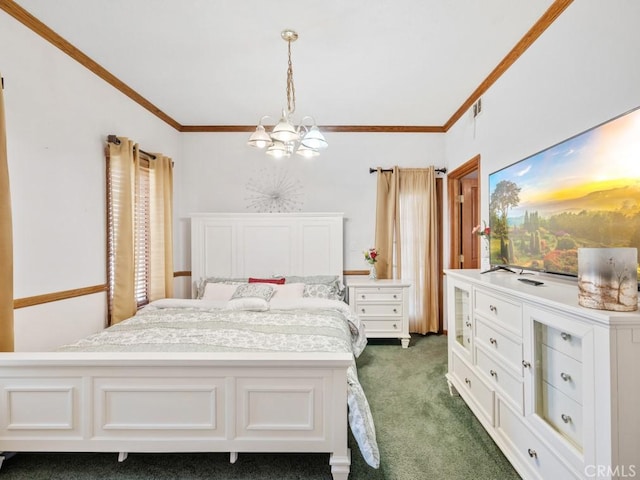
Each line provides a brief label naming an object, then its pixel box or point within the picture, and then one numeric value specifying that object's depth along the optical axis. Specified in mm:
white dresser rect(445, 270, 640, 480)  1103
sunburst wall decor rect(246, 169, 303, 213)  4188
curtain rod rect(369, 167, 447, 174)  4156
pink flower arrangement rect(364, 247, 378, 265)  3900
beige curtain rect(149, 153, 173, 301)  3469
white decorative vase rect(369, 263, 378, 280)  3944
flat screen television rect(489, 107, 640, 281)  1394
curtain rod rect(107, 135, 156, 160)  2854
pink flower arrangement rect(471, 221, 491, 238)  2665
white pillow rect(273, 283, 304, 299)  3424
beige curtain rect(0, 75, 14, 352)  1849
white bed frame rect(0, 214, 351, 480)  1624
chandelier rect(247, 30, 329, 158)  2176
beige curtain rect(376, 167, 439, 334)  4090
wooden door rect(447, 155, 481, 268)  4078
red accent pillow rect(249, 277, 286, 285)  3724
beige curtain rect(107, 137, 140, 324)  2859
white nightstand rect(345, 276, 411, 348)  3732
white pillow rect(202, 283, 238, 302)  3455
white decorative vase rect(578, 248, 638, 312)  1146
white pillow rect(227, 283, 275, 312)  2900
